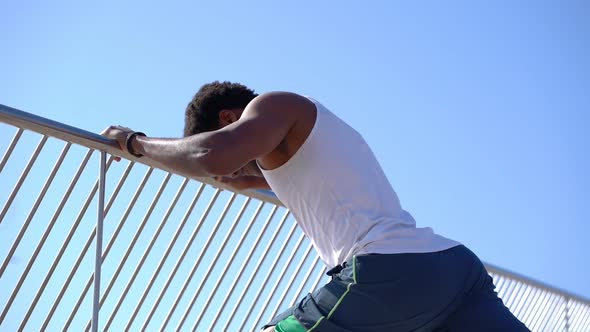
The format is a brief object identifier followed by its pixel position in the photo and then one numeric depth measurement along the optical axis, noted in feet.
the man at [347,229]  11.03
